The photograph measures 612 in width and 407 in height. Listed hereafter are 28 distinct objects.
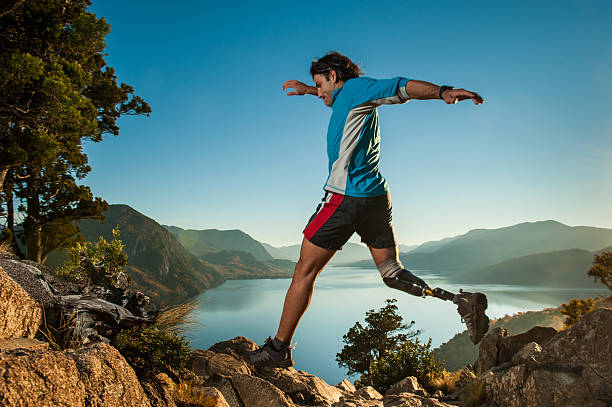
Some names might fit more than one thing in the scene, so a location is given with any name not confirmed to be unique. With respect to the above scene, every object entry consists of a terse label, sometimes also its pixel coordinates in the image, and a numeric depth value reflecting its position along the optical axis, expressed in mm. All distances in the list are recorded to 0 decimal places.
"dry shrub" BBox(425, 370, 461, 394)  5652
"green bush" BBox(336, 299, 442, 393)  14820
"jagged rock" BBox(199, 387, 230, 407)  2449
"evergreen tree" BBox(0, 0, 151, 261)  8680
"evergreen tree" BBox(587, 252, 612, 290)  17422
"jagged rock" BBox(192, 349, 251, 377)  3404
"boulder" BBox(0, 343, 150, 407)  1261
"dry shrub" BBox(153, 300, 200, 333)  3723
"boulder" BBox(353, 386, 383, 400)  4641
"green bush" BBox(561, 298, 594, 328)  14607
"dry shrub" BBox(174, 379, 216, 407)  2414
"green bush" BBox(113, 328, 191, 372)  2752
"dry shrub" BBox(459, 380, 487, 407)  3197
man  2309
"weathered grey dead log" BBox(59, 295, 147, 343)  2824
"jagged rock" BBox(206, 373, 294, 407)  2875
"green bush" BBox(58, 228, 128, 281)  7078
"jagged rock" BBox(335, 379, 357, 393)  5530
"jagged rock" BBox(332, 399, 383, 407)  2908
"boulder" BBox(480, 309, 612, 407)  2516
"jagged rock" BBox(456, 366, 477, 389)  4839
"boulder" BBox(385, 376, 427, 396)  4891
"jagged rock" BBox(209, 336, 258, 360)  4281
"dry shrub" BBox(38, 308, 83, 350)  2621
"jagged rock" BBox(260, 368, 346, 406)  3643
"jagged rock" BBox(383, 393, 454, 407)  2877
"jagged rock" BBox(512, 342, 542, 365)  3347
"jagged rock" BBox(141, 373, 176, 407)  2084
